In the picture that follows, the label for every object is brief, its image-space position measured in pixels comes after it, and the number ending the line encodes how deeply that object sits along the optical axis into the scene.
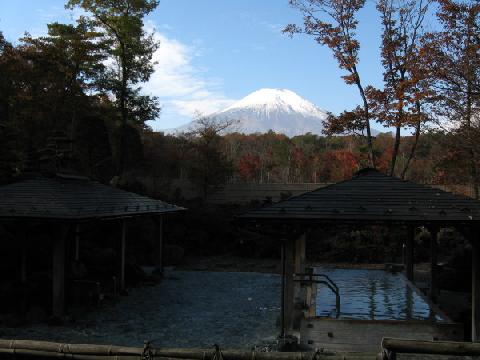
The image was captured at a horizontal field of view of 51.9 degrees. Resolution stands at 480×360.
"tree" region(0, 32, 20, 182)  15.70
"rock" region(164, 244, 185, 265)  20.45
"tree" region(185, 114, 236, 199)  27.66
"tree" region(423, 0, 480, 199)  14.74
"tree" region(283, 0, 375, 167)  21.25
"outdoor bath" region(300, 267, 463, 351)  8.16
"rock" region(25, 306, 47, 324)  10.22
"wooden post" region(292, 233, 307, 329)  12.09
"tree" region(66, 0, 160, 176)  26.12
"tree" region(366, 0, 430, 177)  19.11
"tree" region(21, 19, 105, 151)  23.42
